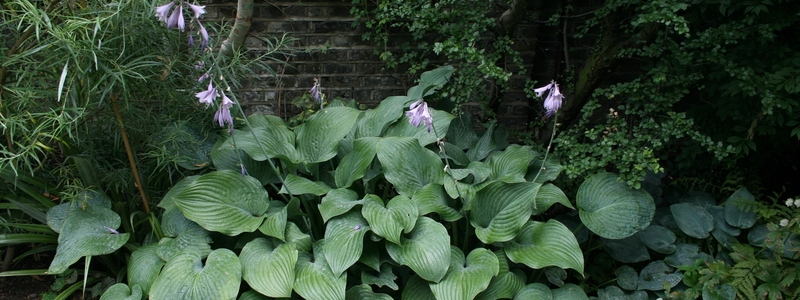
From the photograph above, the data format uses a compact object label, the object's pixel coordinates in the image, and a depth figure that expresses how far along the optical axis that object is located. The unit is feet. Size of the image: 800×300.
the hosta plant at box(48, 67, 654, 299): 7.33
